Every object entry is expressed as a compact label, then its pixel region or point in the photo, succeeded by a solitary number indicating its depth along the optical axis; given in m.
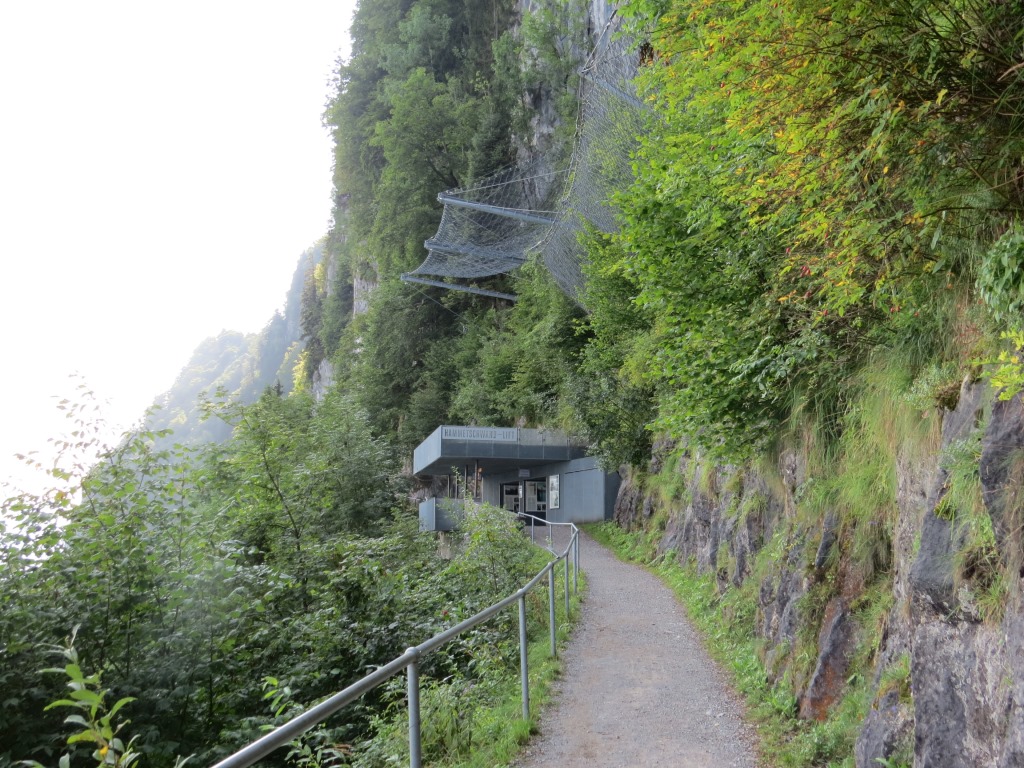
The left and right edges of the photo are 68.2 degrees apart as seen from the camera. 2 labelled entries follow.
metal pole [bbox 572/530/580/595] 12.29
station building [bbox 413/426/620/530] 26.39
